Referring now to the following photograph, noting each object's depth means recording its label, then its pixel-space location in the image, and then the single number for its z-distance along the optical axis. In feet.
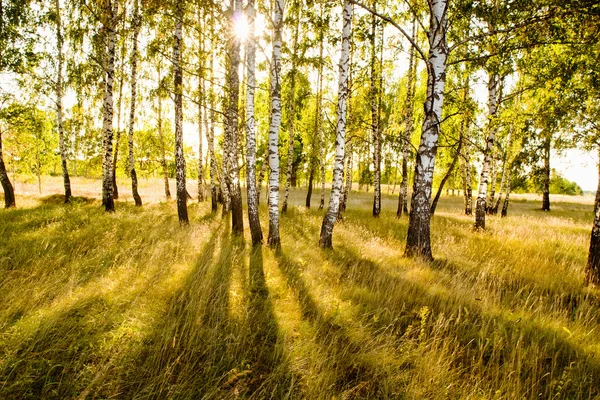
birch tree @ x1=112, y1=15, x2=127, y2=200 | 61.25
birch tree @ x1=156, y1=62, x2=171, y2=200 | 59.13
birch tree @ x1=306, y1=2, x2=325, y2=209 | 53.72
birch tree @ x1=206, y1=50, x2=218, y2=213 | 48.62
